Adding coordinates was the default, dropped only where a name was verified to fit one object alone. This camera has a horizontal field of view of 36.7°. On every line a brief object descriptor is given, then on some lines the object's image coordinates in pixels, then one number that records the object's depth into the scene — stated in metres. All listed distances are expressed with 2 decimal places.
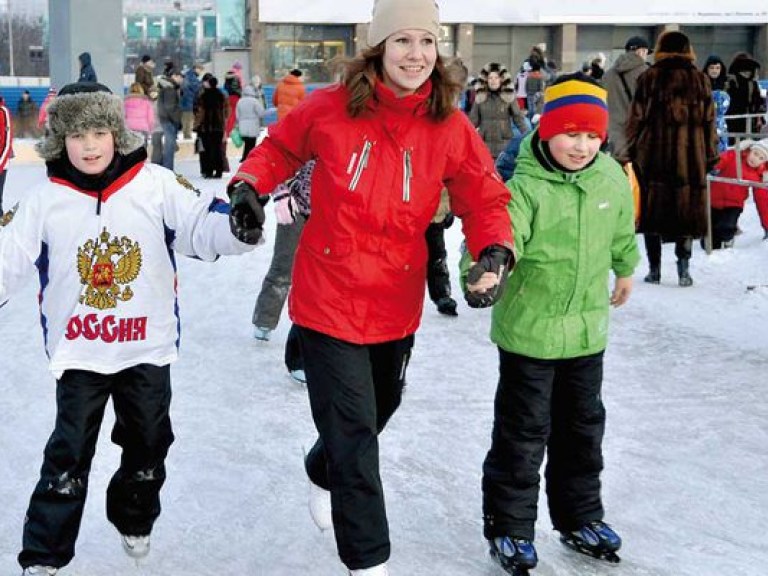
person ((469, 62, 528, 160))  10.38
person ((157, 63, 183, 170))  16.89
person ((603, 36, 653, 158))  8.55
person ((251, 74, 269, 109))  18.66
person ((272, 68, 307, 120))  12.59
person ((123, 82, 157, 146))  14.75
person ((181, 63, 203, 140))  19.89
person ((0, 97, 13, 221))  8.59
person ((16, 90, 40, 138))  23.84
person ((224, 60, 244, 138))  19.61
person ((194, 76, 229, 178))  16.17
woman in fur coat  7.29
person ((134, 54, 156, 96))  19.41
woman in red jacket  2.88
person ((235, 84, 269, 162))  16.92
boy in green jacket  3.07
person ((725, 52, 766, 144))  12.60
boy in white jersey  2.92
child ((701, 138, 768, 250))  8.12
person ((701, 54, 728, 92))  12.09
